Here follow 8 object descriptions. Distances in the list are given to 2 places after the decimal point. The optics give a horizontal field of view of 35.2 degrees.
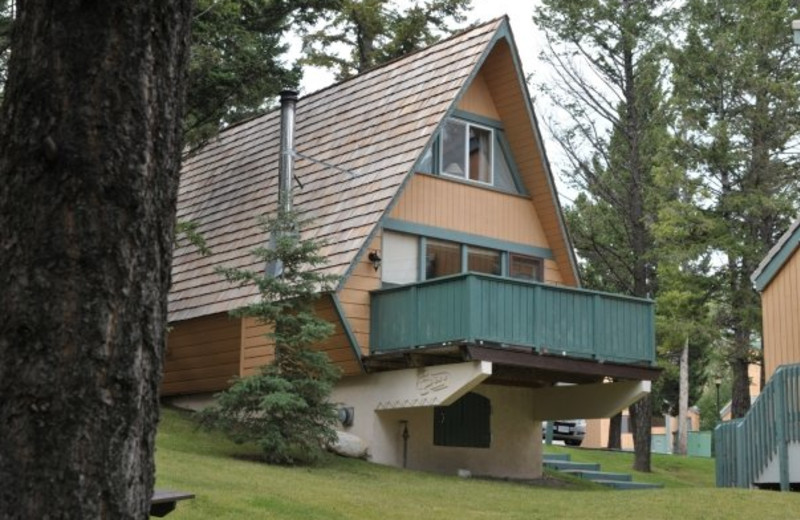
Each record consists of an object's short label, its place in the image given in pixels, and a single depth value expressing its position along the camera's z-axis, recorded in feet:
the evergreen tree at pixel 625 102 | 95.35
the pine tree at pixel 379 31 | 109.19
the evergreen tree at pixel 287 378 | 58.03
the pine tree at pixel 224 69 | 74.84
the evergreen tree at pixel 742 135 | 92.68
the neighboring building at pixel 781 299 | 70.64
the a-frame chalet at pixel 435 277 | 64.49
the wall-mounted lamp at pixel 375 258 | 67.92
